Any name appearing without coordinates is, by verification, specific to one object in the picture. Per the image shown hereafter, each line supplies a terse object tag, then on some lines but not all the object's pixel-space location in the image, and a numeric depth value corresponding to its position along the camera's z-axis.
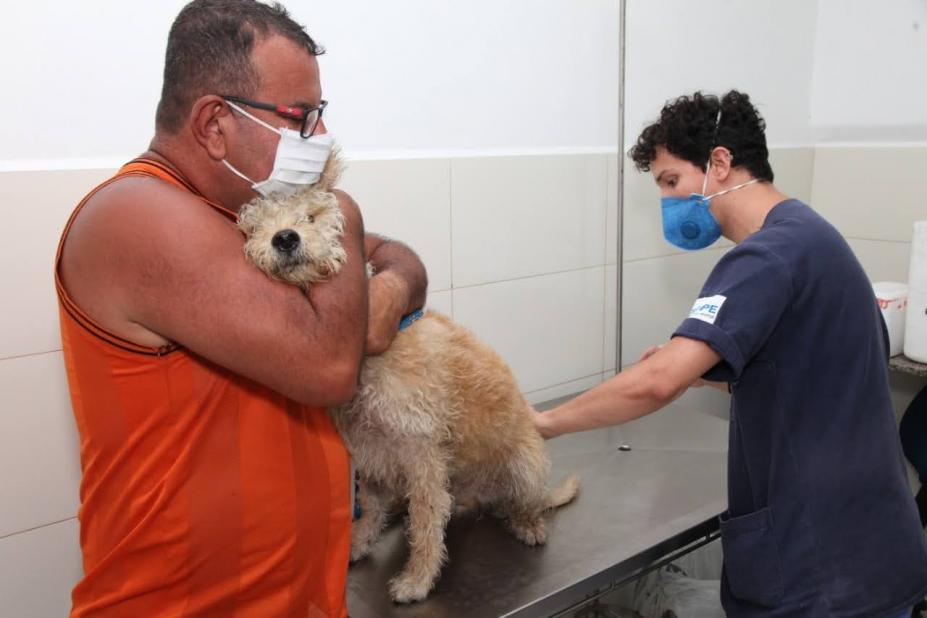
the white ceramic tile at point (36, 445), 1.55
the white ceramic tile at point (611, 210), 2.56
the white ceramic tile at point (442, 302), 2.13
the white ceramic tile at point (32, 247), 1.49
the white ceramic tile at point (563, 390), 2.50
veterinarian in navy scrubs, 1.36
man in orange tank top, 0.97
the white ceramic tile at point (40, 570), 1.61
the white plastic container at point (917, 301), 2.52
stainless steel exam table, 1.47
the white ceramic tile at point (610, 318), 2.65
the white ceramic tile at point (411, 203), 1.95
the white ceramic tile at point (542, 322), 2.29
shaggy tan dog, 1.38
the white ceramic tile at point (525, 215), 2.19
